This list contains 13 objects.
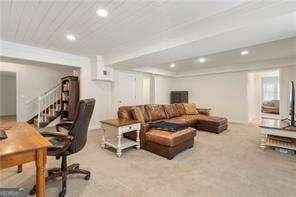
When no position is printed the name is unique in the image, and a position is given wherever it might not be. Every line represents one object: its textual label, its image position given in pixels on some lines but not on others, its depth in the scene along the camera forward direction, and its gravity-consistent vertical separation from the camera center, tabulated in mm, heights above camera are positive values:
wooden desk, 1033 -472
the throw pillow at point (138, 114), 2936 -427
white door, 4847 +281
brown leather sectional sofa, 2439 -756
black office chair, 1550 -580
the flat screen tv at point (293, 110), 2764 -280
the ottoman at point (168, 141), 2381 -881
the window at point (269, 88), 6002 +417
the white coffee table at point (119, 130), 2476 -688
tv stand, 2505 -767
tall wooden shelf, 4362 -8
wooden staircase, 4629 -471
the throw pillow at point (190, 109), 4541 -446
